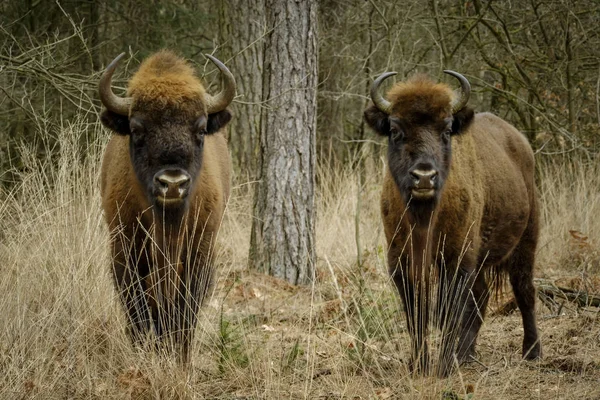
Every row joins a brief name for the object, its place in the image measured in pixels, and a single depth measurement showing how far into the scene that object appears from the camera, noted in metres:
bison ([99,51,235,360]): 10.30
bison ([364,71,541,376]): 11.03
